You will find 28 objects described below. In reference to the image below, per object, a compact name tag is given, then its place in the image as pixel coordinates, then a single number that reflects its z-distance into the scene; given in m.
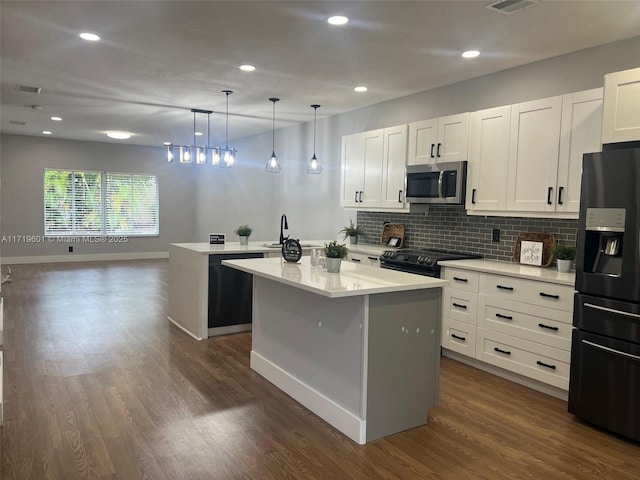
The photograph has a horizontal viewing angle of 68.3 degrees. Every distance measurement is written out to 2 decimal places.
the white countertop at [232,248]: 4.83
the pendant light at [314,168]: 5.72
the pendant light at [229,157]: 5.75
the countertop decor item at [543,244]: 3.96
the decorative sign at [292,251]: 3.73
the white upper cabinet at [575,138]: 3.36
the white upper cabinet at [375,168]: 5.00
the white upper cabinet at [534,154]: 3.63
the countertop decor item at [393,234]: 5.46
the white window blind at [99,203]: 10.02
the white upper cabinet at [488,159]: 4.00
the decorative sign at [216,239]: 5.27
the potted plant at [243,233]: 5.29
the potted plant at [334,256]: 3.19
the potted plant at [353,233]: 5.89
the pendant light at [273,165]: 5.64
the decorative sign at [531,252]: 3.98
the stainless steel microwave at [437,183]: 4.33
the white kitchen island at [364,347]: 2.72
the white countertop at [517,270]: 3.35
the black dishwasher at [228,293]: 4.84
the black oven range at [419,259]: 4.24
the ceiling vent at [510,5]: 2.87
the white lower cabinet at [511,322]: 3.32
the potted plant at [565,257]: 3.63
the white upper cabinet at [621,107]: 2.91
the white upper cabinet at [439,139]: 4.35
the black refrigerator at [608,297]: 2.72
